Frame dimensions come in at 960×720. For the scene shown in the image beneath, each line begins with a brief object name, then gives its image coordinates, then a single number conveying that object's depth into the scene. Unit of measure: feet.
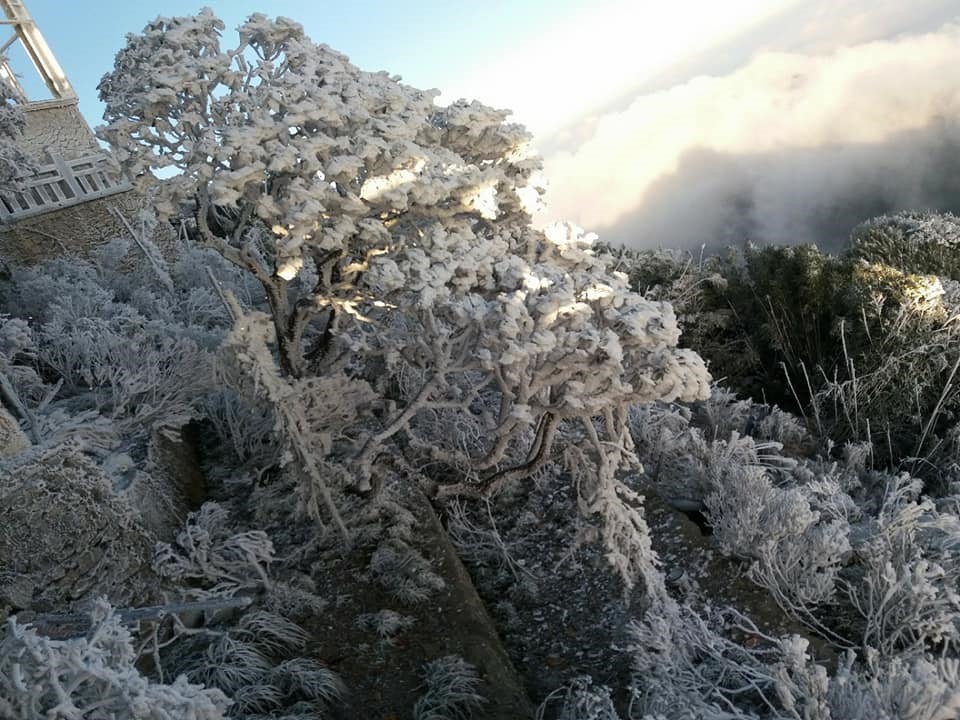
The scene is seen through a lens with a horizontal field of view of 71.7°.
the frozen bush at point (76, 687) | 7.67
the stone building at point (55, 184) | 34.76
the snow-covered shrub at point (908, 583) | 13.47
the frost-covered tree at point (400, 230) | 13.47
